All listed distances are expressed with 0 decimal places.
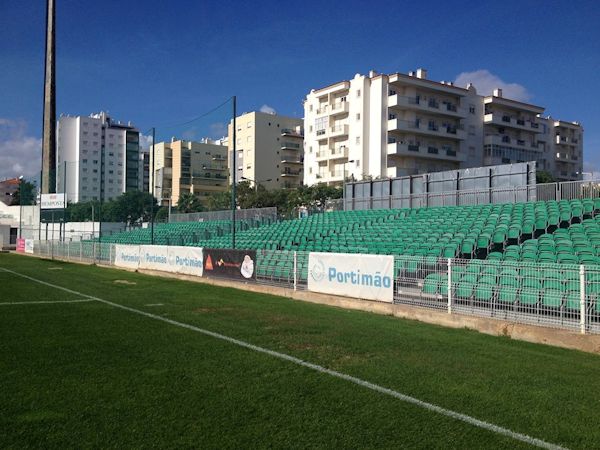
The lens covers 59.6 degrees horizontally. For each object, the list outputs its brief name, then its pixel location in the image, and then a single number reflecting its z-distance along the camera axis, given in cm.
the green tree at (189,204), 8370
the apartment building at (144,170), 14909
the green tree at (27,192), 6081
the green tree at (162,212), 7089
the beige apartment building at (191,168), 11094
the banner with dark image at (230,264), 1948
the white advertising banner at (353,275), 1387
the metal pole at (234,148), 2319
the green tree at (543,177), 5970
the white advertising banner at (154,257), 2536
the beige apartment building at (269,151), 9362
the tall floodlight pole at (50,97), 5694
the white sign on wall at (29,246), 4691
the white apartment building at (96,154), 13588
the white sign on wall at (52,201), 4709
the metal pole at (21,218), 5714
